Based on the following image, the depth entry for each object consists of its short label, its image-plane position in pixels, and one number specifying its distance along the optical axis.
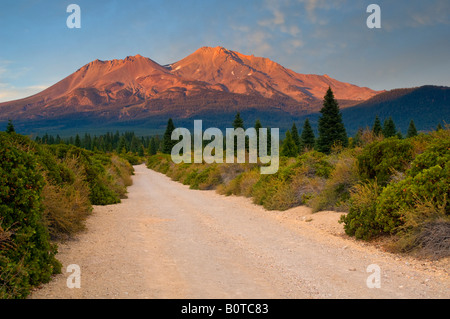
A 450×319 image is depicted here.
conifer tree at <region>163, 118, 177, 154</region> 75.38
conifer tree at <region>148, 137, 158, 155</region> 117.96
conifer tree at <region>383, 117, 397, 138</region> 71.93
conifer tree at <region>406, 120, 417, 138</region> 73.62
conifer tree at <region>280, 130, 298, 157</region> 52.16
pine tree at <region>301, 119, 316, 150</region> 65.75
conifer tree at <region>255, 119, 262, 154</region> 66.95
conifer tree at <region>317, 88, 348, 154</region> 52.69
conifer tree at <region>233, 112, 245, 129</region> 62.13
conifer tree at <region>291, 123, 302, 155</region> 76.19
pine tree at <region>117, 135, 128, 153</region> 107.28
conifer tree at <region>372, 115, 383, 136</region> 71.18
